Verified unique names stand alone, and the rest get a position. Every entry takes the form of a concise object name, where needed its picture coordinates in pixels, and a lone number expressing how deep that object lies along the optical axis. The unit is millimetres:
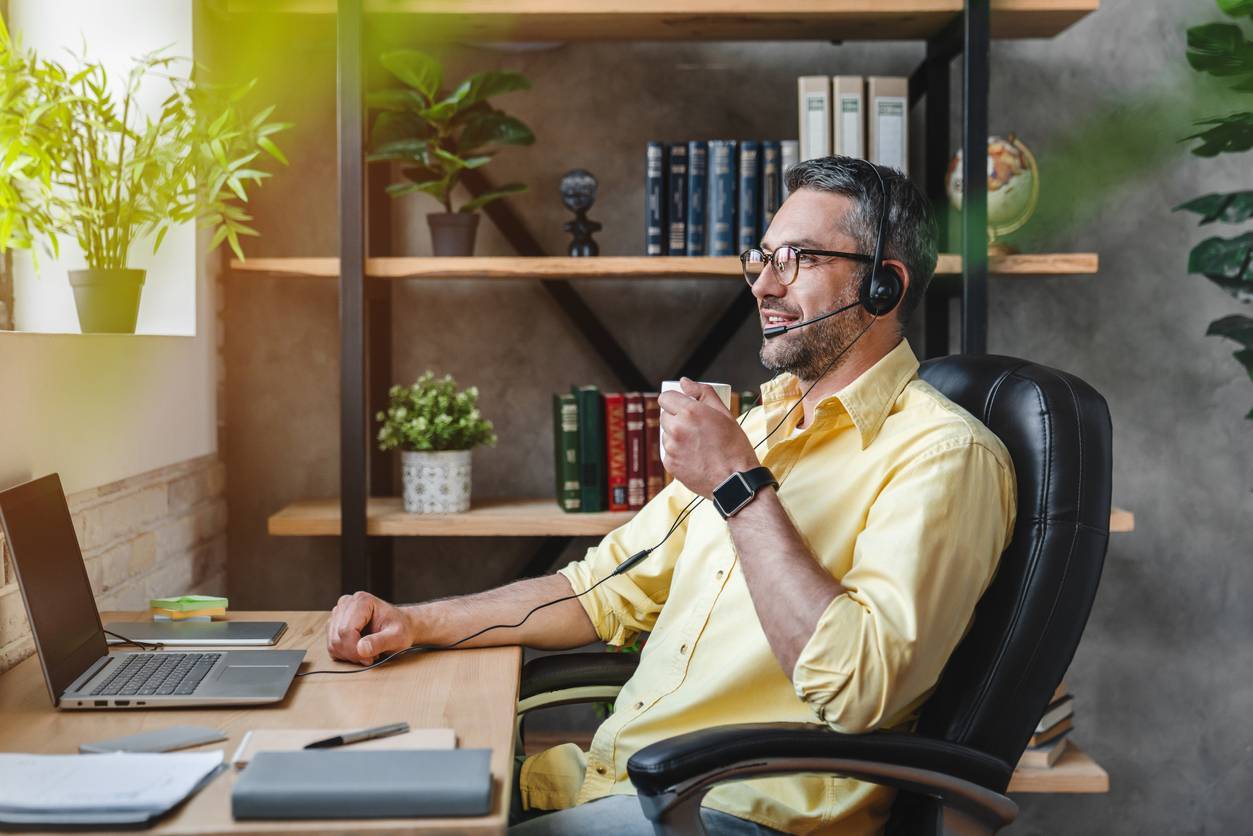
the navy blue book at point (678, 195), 2207
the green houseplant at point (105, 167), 1611
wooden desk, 897
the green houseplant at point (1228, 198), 2195
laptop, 1217
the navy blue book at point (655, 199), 2203
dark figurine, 2271
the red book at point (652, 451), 2232
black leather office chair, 1096
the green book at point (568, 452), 2207
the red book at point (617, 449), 2219
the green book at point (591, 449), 2211
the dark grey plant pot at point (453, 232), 2219
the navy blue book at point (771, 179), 2199
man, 1194
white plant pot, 2174
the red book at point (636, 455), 2225
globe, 2215
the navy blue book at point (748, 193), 2193
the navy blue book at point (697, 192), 2205
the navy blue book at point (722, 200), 2193
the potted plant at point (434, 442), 2166
